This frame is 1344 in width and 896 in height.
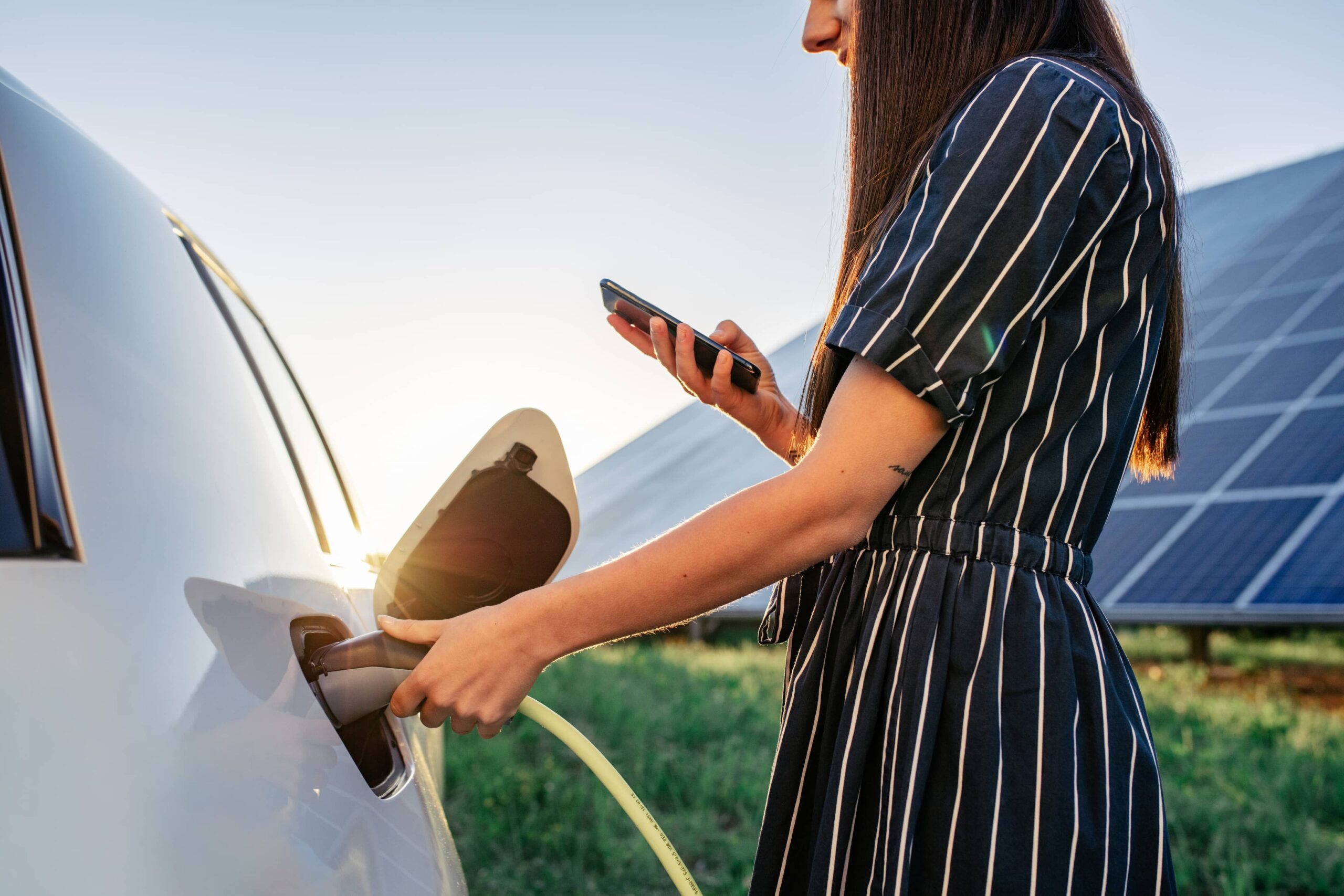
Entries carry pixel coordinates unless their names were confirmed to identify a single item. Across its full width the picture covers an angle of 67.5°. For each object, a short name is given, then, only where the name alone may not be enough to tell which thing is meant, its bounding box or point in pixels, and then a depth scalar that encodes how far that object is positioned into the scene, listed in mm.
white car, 569
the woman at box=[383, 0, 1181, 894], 868
